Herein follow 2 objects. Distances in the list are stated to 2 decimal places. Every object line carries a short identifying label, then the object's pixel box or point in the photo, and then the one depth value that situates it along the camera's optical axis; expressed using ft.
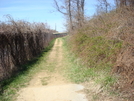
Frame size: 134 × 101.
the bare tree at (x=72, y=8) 66.08
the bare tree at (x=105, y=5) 49.12
